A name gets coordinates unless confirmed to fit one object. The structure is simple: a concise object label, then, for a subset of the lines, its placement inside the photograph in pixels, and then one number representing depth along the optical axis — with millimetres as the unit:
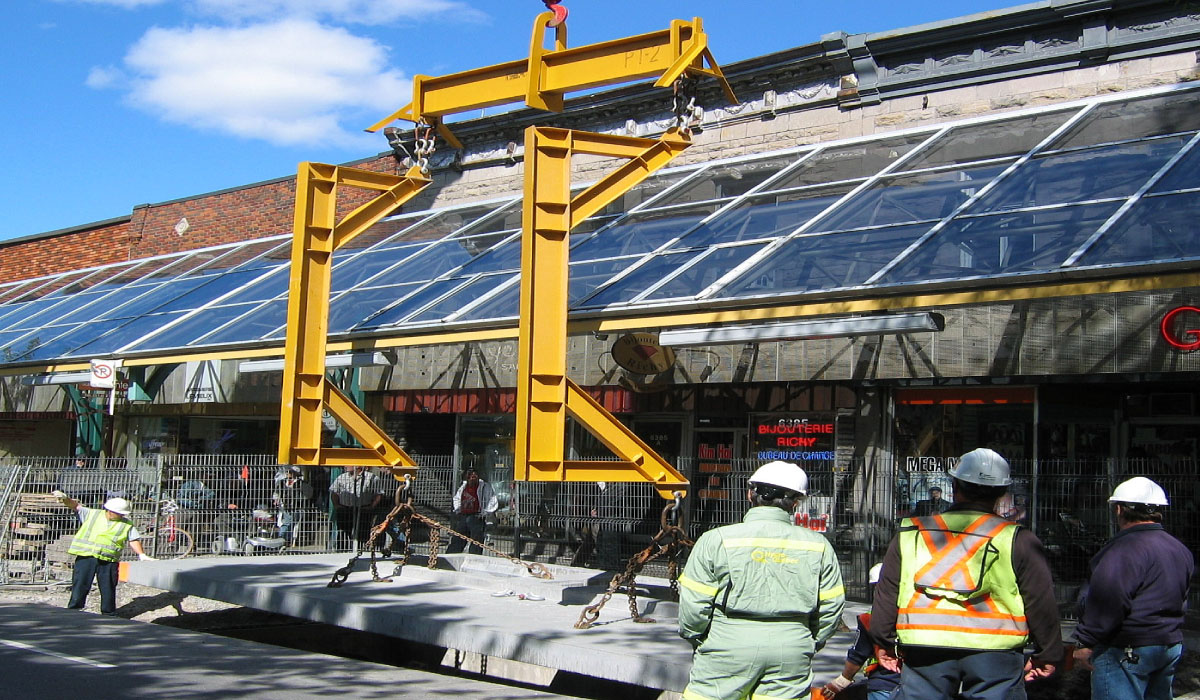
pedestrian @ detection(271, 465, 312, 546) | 14844
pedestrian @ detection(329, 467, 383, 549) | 15445
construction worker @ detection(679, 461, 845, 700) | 4621
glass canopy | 10102
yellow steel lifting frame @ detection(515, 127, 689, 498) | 10500
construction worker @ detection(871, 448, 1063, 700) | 4285
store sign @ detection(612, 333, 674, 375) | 13961
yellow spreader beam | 12078
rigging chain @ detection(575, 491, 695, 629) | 9344
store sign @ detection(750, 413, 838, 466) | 13547
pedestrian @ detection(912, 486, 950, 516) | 11195
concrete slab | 8219
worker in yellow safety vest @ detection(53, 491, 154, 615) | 11305
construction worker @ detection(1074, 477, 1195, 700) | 5273
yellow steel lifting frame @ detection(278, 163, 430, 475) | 12820
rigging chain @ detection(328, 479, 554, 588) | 11531
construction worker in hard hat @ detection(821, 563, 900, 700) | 4789
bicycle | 14021
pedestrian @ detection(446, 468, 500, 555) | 15211
